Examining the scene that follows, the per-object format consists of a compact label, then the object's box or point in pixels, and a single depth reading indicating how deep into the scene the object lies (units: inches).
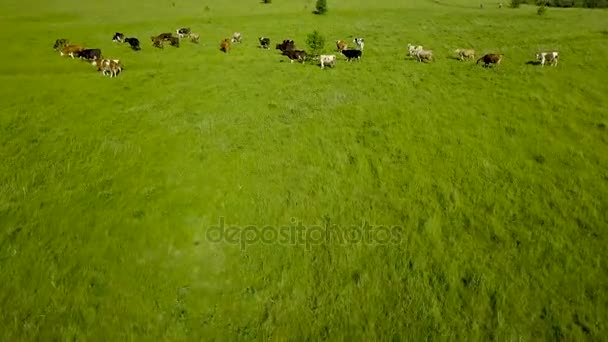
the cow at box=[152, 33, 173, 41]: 1742.7
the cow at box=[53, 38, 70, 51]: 1565.0
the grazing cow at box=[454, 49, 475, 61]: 1412.4
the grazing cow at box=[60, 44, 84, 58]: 1476.4
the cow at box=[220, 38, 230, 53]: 1650.1
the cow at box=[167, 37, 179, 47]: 1721.2
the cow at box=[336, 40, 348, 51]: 1647.4
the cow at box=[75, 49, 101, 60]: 1421.0
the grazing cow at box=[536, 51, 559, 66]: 1309.1
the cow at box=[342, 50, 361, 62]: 1450.5
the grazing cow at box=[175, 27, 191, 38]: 1857.8
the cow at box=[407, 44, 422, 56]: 1476.0
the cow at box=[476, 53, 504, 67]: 1314.0
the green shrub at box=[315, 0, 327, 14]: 2716.5
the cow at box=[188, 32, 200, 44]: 1804.9
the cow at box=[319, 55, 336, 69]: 1358.3
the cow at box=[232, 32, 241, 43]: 1828.2
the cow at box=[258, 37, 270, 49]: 1734.7
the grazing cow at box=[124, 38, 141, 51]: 1646.2
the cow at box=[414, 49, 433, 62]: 1413.6
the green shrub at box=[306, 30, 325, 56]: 1439.5
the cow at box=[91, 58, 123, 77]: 1291.8
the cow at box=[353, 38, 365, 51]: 1630.0
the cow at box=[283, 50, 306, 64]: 1459.2
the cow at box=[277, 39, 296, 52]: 1636.2
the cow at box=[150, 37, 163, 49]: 1685.5
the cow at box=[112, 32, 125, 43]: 1750.7
